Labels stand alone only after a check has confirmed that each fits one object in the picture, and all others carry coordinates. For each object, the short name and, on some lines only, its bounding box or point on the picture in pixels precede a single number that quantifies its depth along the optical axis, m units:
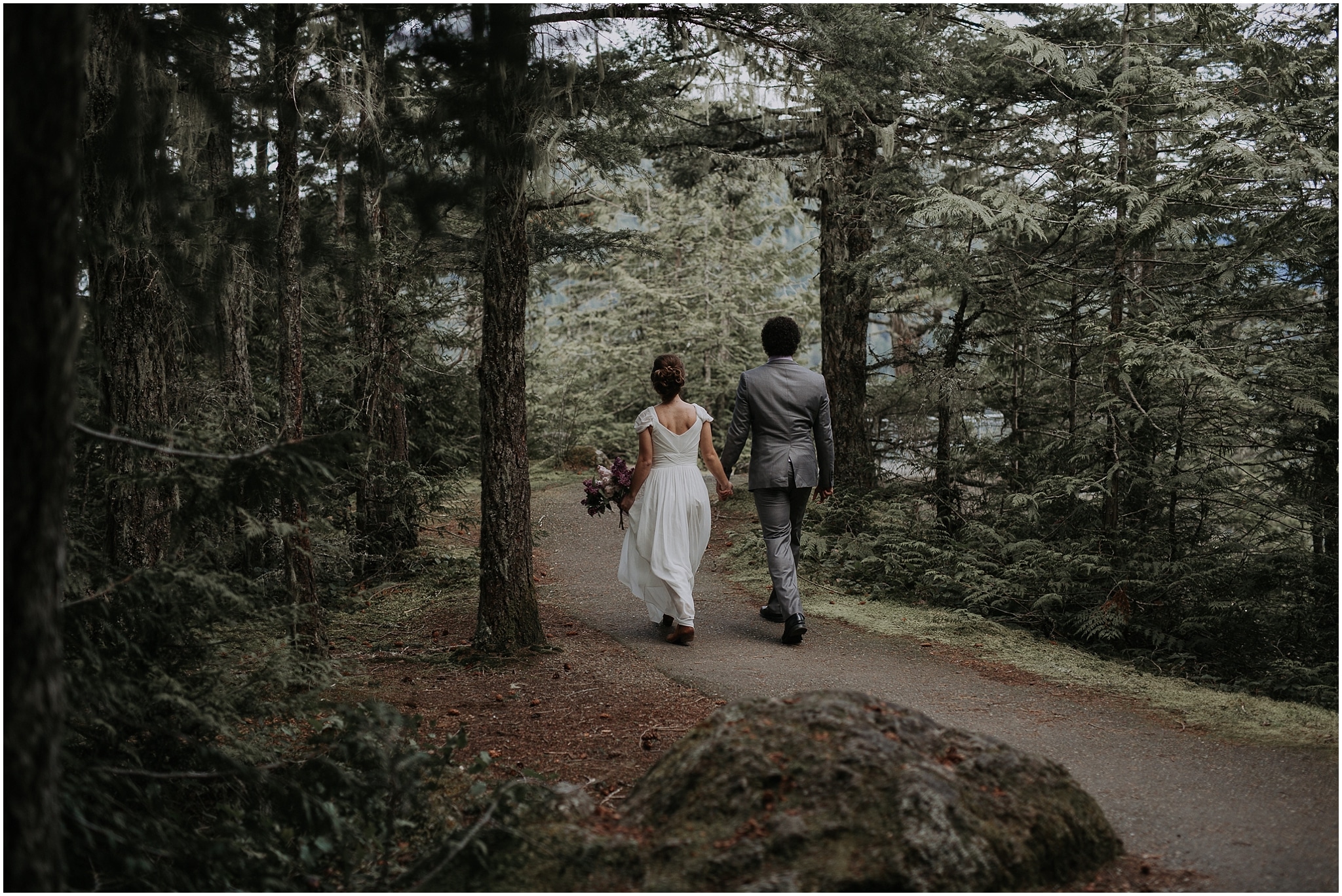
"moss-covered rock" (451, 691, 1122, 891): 3.26
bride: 7.49
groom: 7.42
